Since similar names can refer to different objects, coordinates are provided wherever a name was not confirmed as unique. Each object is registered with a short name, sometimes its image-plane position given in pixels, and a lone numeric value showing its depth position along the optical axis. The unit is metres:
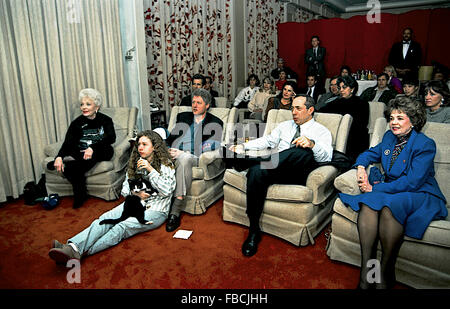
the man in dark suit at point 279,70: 6.64
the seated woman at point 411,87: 3.61
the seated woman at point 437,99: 2.76
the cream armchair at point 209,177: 2.76
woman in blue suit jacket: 1.73
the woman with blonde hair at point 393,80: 4.70
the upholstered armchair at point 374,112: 3.30
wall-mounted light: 4.06
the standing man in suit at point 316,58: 6.84
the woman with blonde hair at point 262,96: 4.96
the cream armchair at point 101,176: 3.06
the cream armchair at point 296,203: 2.23
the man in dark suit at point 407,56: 6.05
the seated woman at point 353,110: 3.07
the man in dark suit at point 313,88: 5.12
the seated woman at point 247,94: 5.41
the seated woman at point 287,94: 3.85
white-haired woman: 2.97
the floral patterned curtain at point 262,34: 6.18
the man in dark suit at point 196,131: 2.95
